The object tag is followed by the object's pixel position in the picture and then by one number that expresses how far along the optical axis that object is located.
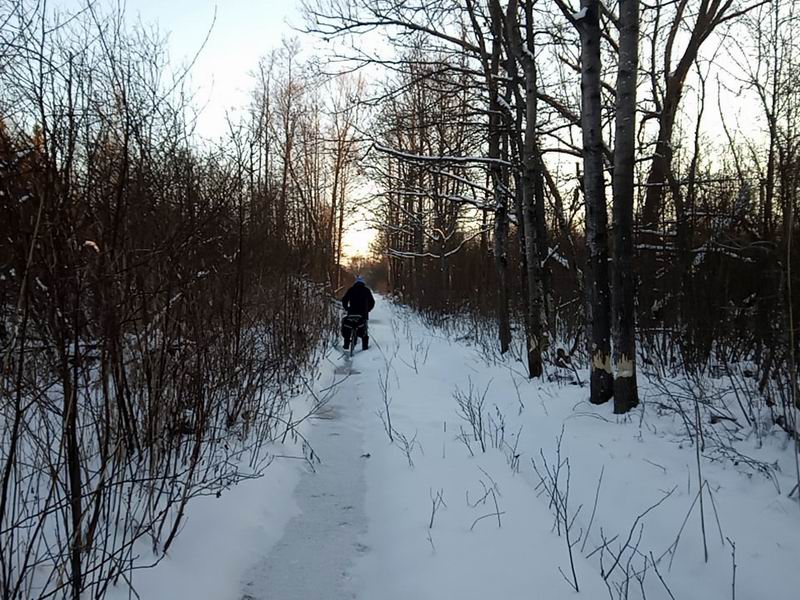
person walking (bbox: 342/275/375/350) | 11.41
